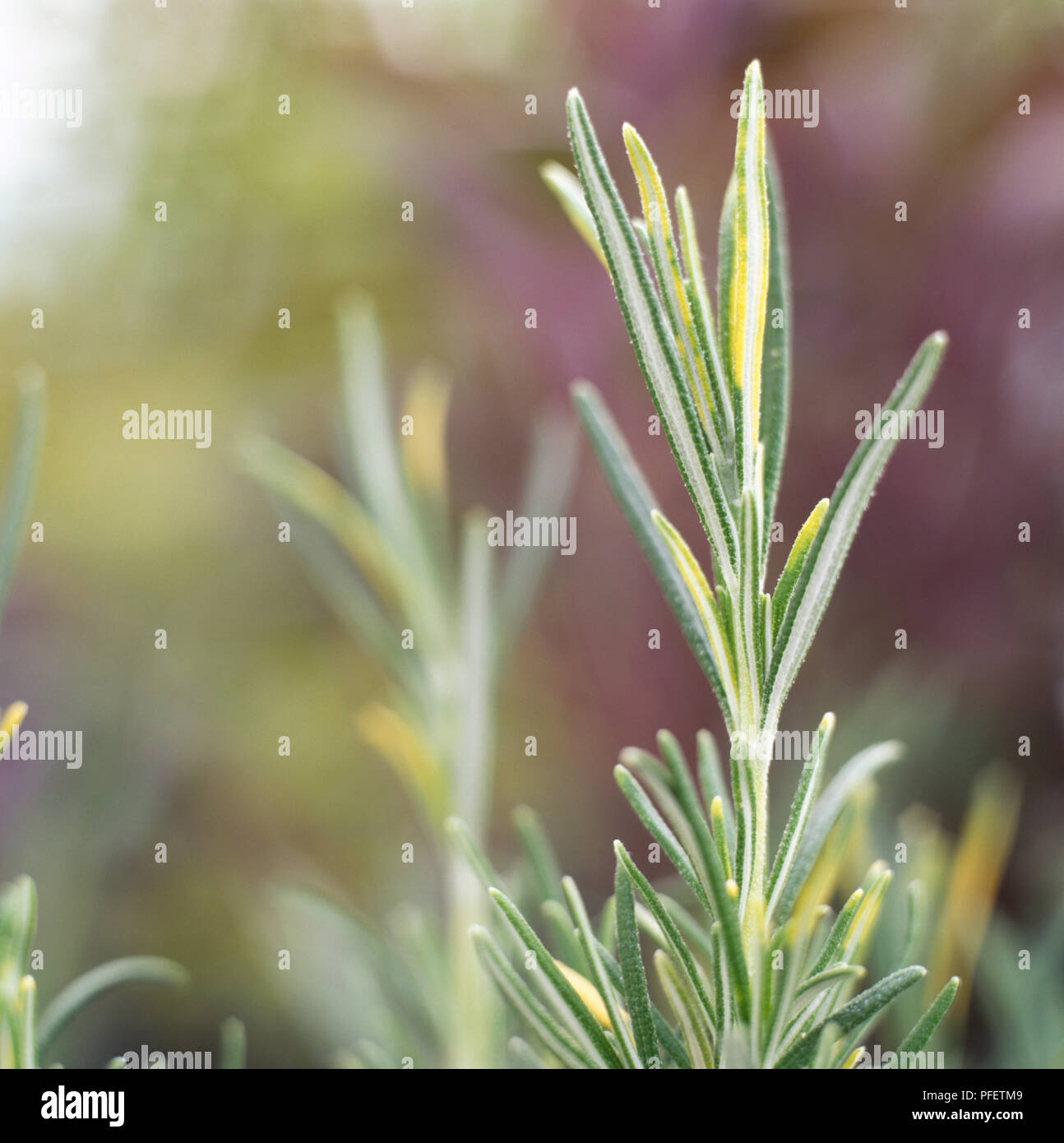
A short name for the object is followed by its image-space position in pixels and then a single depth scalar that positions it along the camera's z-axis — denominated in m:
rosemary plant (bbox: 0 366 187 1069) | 0.40
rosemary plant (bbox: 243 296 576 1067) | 0.46
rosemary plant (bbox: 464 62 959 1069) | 0.39
